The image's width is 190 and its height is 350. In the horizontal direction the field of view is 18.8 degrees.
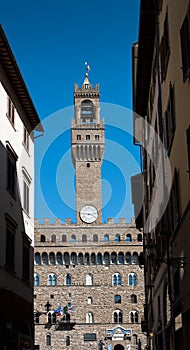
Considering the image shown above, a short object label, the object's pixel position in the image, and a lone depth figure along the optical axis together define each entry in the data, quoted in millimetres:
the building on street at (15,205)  16688
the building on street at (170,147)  10414
